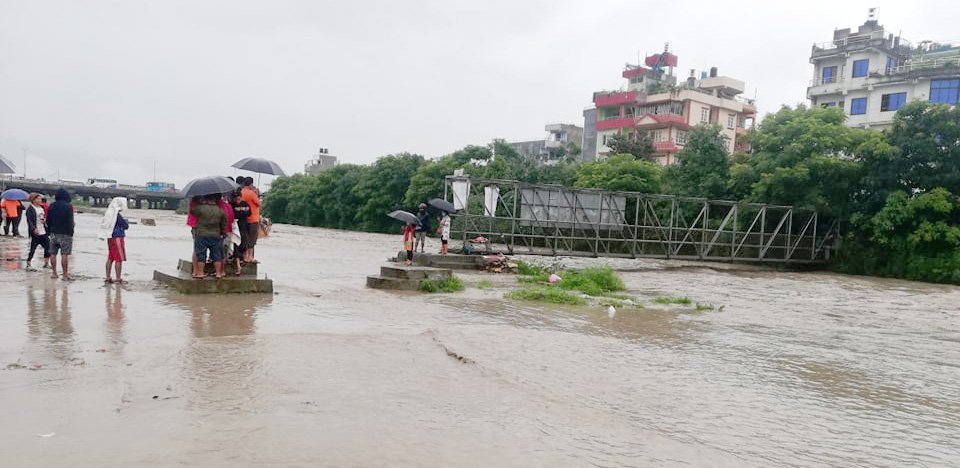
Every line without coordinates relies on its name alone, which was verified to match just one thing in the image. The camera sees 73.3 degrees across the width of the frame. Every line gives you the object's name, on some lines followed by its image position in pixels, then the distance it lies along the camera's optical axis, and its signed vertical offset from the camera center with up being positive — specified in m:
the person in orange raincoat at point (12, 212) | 20.50 -0.86
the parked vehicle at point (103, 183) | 110.07 +1.44
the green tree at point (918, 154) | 26.97 +3.84
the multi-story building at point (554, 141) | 69.88 +8.81
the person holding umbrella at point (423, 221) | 18.94 -0.26
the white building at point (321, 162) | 112.75 +7.65
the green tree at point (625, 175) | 38.00 +2.98
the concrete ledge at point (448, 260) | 19.50 -1.44
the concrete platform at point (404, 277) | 13.48 -1.39
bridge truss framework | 22.62 +0.13
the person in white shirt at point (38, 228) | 13.11 -0.89
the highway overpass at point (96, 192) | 92.94 -0.10
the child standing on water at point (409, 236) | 18.06 -0.70
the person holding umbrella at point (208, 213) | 9.69 -0.23
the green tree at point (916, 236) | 26.17 +0.35
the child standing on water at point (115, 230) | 10.35 -0.62
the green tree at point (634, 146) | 47.38 +5.88
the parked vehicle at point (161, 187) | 114.65 +1.54
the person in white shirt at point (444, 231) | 20.16 -0.55
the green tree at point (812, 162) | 29.20 +3.45
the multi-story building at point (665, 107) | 55.53 +11.00
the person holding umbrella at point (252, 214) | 10.94 -0.22
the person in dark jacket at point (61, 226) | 11.07 -0.64
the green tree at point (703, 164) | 35.86 +3.78
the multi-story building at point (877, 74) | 41.00 +11.63
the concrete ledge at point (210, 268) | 10.88 -1.22
